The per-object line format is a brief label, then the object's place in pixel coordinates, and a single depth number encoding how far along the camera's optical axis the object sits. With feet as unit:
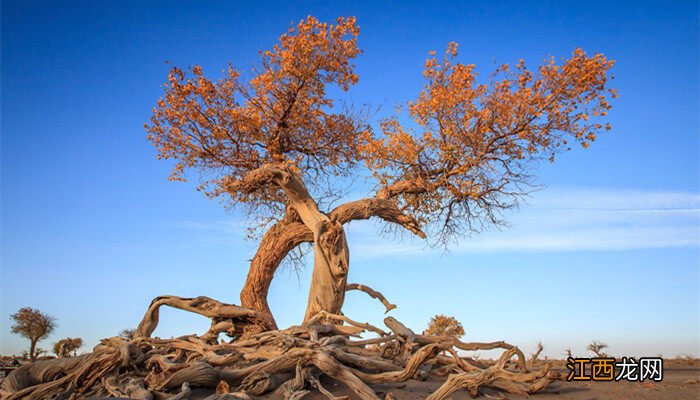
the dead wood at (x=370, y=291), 45.95
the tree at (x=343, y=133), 49.34
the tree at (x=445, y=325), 71.36
